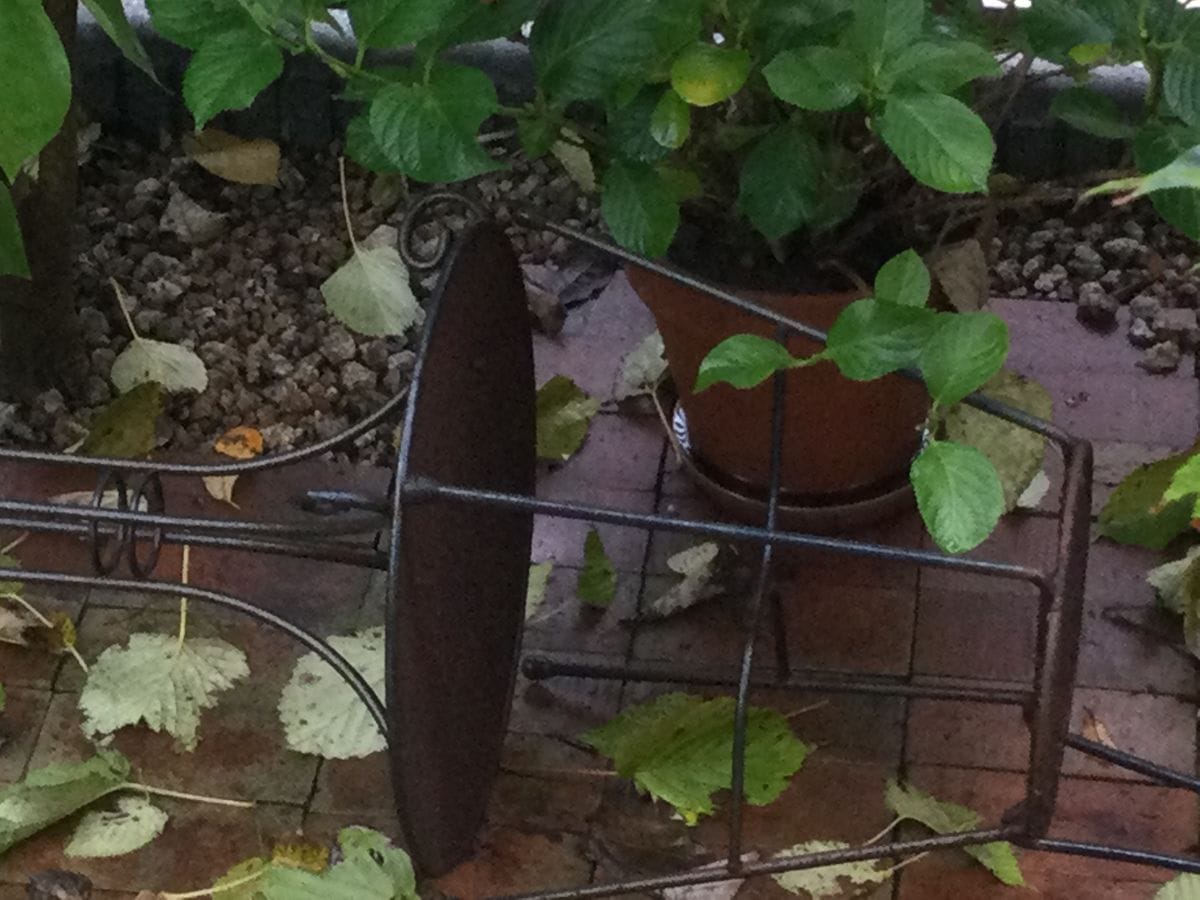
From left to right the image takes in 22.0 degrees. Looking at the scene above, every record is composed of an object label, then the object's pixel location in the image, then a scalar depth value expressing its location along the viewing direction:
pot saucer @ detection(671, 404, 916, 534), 1.60
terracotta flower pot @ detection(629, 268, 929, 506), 1.49
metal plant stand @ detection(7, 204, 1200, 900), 1.27
